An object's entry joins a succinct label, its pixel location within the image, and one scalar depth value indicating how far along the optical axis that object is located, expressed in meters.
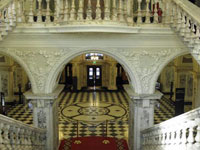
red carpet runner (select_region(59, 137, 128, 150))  9.50
